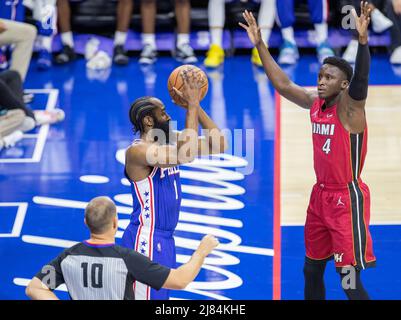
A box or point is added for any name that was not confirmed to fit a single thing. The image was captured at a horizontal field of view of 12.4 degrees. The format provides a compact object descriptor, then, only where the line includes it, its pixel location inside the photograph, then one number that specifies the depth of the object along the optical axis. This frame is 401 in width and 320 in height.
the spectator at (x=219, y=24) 25.74
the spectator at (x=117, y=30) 26.06
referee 10.47
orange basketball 12.58
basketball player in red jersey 13.16
